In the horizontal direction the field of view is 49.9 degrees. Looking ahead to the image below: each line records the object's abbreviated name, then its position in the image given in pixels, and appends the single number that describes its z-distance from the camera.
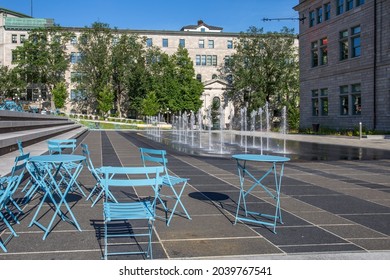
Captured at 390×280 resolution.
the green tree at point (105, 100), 73.44
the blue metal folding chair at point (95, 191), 8.15
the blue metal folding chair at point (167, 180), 6.51
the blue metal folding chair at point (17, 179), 5.72
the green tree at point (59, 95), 74.00
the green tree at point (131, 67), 77.25
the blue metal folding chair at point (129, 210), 4.63
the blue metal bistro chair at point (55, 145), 9.35
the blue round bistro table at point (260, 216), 6.17
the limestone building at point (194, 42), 83.94
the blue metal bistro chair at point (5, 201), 5.10
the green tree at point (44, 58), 77.06
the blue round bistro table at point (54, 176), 5.79
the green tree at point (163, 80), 73.69
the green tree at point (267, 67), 72.44
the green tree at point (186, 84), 73.18
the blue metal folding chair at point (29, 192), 7.33
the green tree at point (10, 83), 75.00
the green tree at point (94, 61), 77.07
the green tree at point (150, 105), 70.81
